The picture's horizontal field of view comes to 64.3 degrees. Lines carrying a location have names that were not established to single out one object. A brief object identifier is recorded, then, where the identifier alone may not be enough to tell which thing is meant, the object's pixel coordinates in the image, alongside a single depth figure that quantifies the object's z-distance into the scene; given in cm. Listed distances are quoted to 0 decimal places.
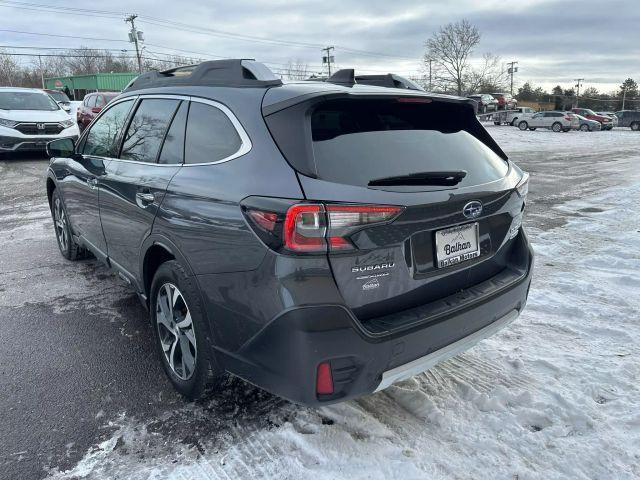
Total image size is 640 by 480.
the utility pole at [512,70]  7469
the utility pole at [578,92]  8358
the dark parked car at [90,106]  1738
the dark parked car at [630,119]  4266
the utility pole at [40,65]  6851
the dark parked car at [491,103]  4071
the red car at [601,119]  3966
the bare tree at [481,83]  6506
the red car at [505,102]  4633
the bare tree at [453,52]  6297
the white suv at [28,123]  1306
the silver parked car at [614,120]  4422
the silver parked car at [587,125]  3641
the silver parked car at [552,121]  3600
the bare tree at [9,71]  7281
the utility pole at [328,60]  5894
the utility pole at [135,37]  5303
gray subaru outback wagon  217
